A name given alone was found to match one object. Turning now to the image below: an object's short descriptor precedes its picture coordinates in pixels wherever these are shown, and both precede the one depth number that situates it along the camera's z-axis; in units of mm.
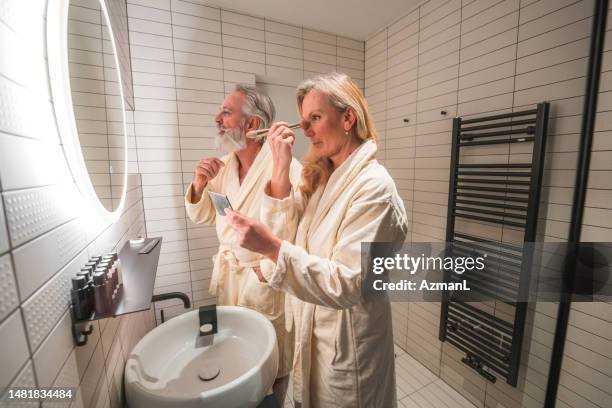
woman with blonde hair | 753
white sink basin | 731
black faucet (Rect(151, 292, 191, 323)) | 1198
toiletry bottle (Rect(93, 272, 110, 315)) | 567
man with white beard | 1285
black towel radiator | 1269
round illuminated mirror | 558
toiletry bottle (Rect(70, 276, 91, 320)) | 537
